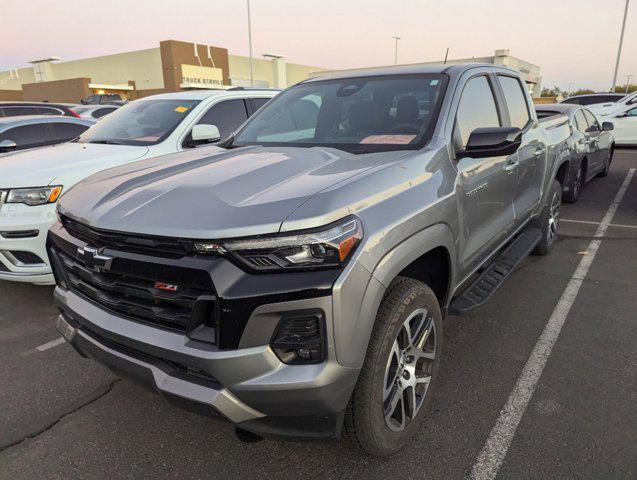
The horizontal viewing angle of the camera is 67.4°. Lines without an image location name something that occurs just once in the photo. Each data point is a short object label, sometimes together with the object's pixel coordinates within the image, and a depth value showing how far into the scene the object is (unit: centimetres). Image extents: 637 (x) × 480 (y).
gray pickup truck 179
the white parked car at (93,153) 397
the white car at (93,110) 1472
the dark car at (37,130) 672
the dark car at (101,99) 2538
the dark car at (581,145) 692
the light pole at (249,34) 3822
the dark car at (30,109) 1086
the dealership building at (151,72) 3794
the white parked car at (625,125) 1383
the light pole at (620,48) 3145
